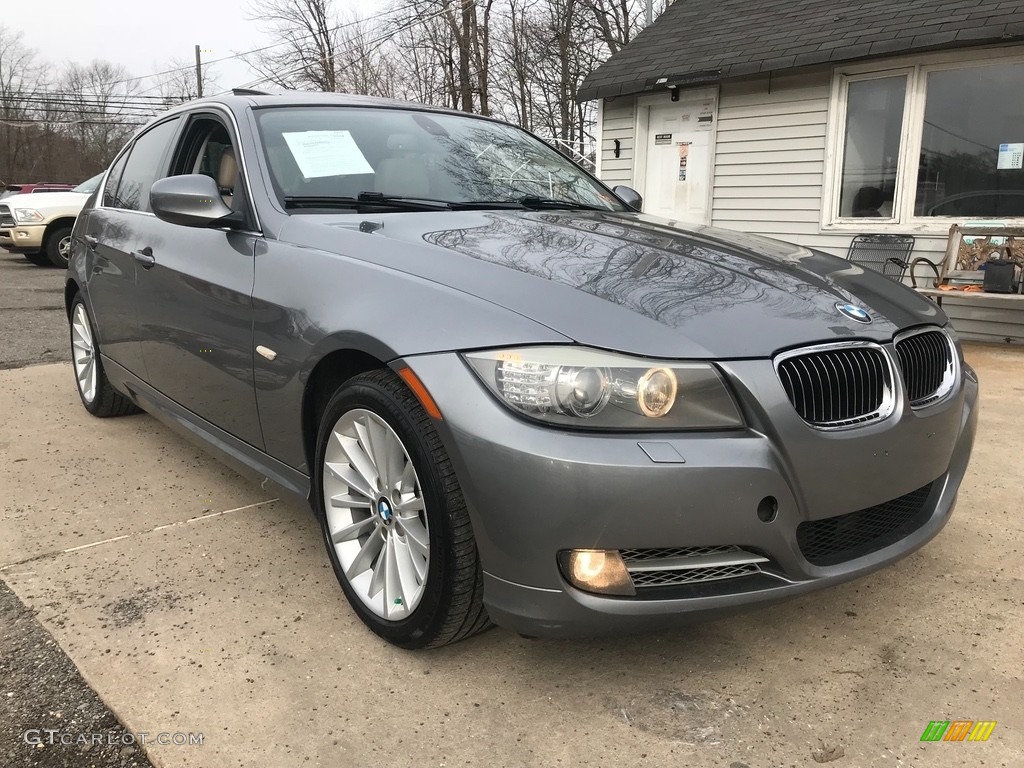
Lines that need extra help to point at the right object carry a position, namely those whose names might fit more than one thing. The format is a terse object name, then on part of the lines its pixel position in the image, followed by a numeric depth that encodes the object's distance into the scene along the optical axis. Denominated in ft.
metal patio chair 25.35
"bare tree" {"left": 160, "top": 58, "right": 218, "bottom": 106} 122.21
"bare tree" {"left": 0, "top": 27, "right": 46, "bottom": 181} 137.28
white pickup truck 42.70
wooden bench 22.36
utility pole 121.60
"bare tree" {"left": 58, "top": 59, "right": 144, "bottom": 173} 126.41
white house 23.76
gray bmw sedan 5.89
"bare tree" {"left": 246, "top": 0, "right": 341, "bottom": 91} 105.50
